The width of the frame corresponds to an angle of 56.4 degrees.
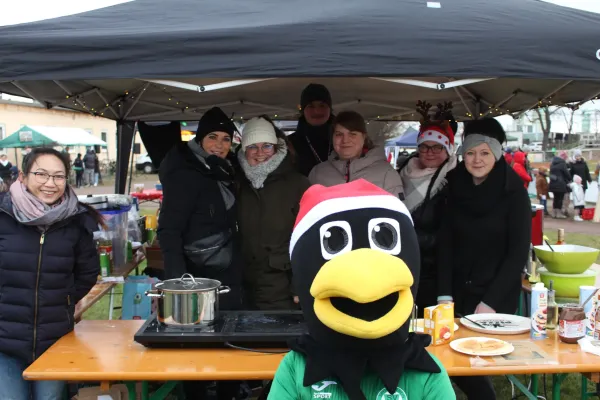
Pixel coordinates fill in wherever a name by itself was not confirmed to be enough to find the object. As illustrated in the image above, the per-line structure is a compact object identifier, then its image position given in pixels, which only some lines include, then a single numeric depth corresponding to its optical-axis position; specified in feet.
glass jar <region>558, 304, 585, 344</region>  7.88
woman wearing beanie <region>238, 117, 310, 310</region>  9.63
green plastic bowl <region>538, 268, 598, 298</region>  10.07
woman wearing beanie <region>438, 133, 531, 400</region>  9.57
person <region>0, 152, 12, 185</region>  49.16
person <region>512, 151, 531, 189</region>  33.13
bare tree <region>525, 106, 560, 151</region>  97.25
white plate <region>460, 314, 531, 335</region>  8.39
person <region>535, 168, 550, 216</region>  46.91
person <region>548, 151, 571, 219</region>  41.29
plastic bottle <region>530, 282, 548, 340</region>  8.07
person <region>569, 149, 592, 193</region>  43.91
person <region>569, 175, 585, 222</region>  41.06
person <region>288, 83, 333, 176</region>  12.67
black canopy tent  7.83
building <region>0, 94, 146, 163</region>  81.20
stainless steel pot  7.68
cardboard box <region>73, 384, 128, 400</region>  7.73
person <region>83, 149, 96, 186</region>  72.84
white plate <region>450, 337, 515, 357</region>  7.43
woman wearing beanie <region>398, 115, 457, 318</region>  10.20
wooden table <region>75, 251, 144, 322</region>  10.29
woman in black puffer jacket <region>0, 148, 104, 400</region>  8.17
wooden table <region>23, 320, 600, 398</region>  6.94
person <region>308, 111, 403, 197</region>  10.47
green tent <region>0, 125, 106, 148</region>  57.60
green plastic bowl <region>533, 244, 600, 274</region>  10.11
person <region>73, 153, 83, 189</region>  73.15
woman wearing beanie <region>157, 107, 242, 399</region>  9.44
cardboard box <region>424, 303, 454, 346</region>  7.95
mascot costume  4.55
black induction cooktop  7.51
